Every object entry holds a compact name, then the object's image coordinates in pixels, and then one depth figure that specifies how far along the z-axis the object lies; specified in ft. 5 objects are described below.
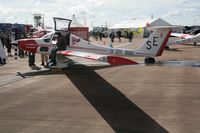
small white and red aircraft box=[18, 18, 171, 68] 55.62
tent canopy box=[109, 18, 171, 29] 250.37
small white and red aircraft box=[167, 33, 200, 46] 97.82
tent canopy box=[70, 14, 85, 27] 126.11
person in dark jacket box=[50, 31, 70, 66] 54.65
